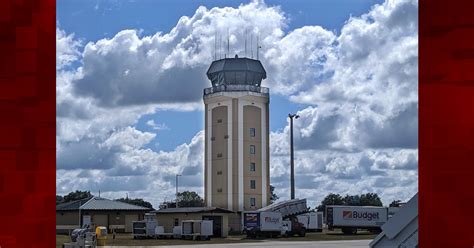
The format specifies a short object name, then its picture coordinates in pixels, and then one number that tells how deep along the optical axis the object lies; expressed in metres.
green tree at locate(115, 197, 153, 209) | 131.12
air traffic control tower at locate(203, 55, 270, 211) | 91.81
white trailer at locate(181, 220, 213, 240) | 71.06
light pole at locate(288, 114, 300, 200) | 96.82
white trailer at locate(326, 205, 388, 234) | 85.38
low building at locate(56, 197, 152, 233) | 83.56
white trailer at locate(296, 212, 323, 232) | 90.06
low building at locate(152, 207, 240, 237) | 77.12
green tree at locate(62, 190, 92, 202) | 122.68
